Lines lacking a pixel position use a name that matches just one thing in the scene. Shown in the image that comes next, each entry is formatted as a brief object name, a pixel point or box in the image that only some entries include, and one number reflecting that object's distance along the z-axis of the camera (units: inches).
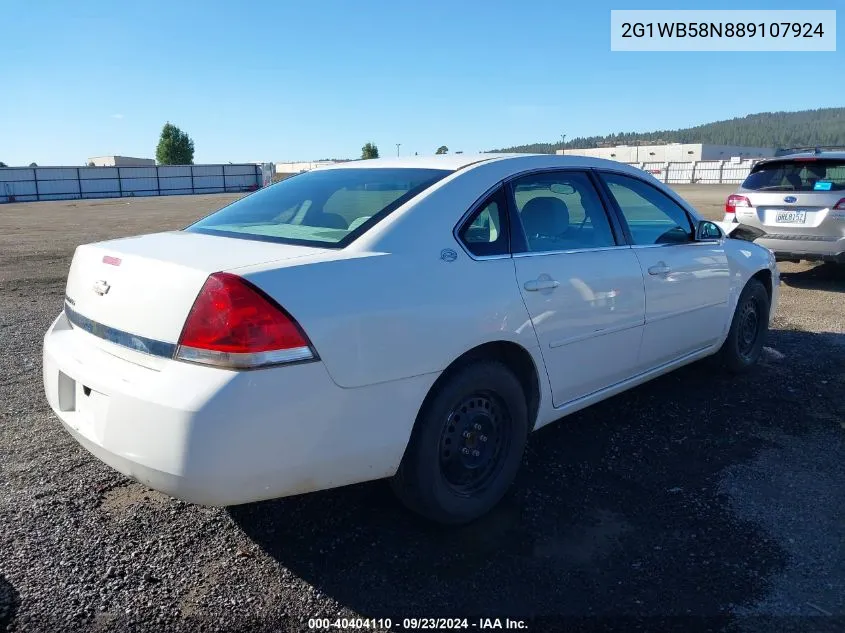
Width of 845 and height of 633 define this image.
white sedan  93.4
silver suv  321.7
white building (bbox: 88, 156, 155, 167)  3587.6
